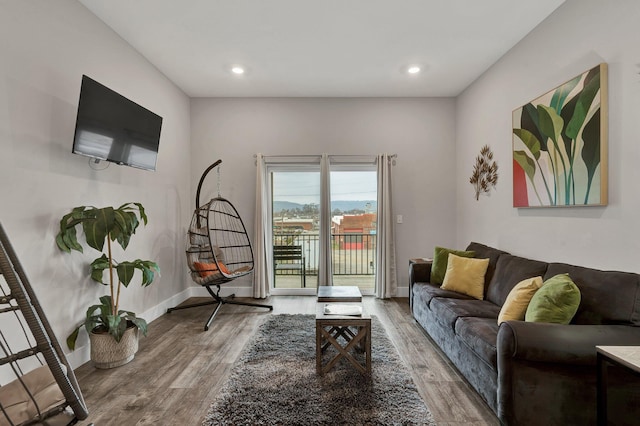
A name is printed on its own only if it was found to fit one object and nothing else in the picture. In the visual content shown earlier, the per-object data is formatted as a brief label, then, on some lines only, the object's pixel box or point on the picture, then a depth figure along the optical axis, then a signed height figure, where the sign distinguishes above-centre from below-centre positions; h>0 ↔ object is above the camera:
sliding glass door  4.75 -0.10
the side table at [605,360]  1.42 -0.65
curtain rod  4.63 +0.93
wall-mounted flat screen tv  2.40 +0.78
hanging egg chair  3.79 -0.40
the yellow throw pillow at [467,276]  3.09 -0.58
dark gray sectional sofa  1.67 -0.80
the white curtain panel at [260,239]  4.55 -0.30
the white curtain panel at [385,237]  4.53 -0.26
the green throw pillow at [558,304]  1.90 -0.52
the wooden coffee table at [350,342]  2.32 -0.87
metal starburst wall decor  3.62 +0.55
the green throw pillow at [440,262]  3.50 -0.49
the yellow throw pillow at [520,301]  2.17 -0.57
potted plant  2.37 -0.46
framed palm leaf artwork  2.21 +0.59
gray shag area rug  1.91 -1.19
